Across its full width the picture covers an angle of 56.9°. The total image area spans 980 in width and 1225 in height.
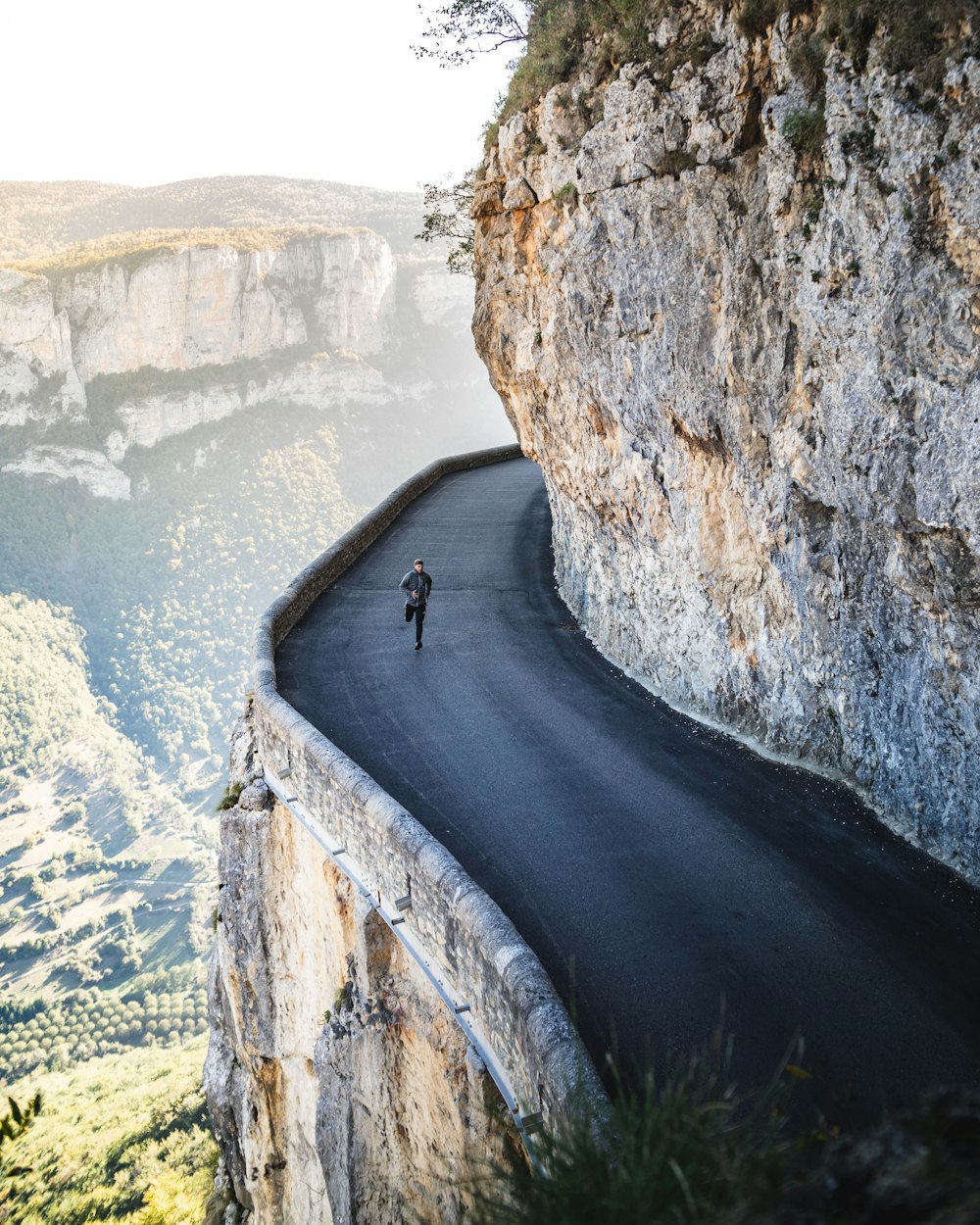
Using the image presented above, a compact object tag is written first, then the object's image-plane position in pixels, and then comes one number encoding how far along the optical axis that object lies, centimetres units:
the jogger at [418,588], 1325
